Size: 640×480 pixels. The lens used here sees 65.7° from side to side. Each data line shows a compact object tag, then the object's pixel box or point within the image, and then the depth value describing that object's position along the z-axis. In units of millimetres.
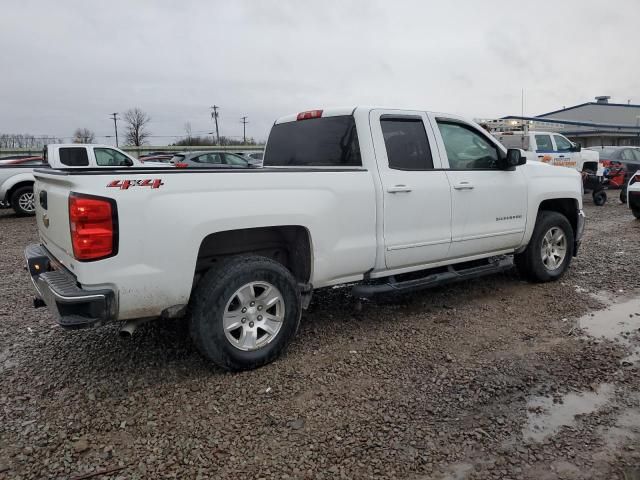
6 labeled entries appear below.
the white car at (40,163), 12016
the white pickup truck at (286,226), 3021
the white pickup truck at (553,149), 14906
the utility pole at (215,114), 73475
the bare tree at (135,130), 67812
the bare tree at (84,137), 48681
